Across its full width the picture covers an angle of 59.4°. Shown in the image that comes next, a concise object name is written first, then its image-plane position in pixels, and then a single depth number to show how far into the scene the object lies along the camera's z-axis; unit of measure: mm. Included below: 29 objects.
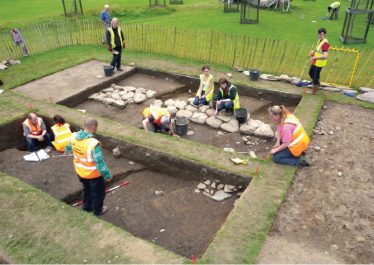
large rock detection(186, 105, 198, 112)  10070
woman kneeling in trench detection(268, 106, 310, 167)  6223
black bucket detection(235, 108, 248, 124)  9102
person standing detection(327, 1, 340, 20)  20116
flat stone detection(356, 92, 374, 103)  9752
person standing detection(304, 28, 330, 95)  9422
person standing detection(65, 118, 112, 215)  5090
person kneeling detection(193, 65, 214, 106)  9789
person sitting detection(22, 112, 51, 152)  8328
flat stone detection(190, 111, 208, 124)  9500
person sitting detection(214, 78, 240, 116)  9156
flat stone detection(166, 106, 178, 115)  9968
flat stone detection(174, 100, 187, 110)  10253
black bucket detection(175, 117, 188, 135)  8689
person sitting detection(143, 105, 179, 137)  8273
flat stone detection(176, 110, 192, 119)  9703
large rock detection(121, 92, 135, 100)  10873
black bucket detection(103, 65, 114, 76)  12012
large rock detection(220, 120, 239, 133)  9023
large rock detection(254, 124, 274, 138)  8625
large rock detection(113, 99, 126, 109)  10442
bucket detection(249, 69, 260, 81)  11266
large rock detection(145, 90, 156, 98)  11109
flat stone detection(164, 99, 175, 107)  10492
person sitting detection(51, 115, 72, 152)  8148
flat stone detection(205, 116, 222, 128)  9234
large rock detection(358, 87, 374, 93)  10133
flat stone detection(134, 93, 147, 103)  10733
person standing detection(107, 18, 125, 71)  11625
